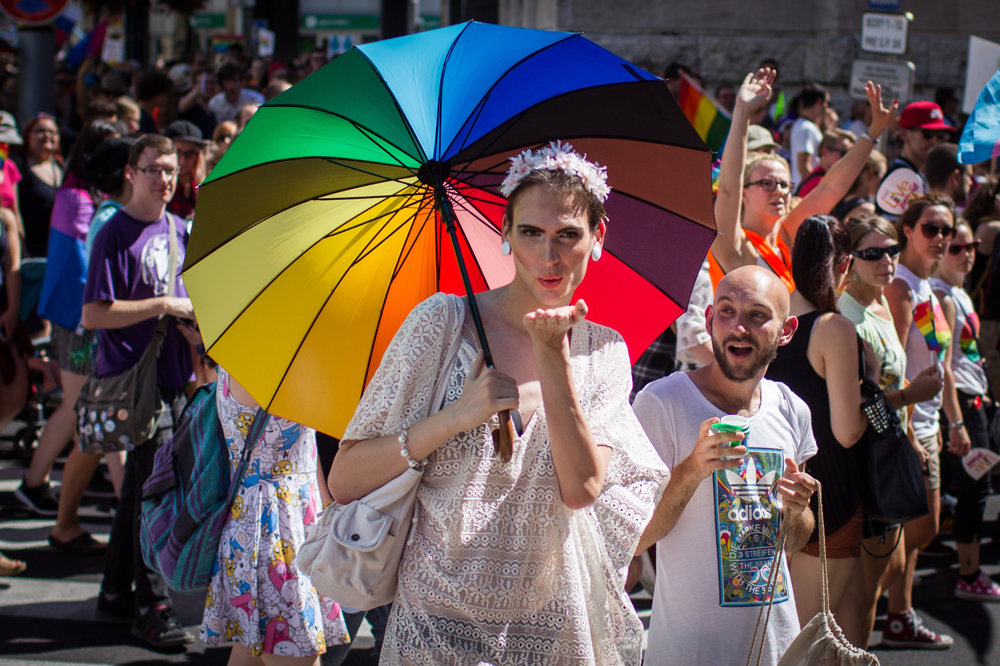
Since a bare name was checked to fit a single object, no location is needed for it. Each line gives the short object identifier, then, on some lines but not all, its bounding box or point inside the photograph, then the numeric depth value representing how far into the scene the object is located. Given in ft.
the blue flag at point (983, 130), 13.28
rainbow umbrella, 9.25
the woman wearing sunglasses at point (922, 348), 17.65
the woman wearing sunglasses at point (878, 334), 15.35
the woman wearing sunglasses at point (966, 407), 19.86
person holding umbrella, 7.94
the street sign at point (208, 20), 130.72
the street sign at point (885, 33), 34.91
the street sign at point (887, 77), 34.42
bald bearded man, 9.64
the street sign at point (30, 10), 33.32
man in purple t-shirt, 16.61
